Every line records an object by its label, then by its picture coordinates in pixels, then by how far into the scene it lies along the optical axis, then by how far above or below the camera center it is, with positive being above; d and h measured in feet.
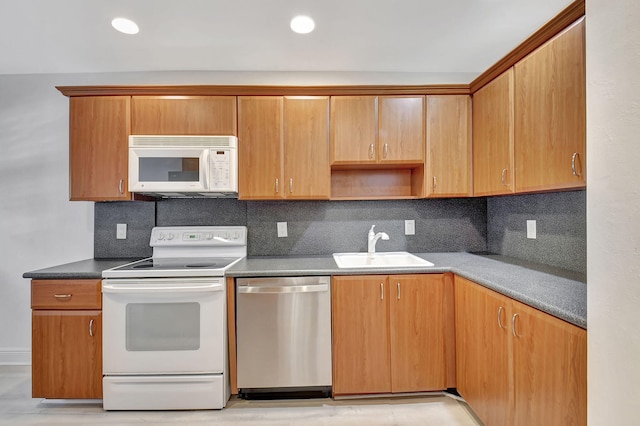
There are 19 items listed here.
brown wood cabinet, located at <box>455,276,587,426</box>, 3.52 -2.10
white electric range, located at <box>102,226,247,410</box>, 6.34 -2.54
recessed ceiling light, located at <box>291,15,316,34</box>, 6.60 +4.11
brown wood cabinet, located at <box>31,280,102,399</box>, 6.37 -2.43
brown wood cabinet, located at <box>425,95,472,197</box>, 7.65 +1.81
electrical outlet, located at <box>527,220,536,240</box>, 6.81 -0.36
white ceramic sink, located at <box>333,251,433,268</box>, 7.61 -1.16
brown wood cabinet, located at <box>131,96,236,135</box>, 7.43 +2.37
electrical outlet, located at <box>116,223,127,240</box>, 8.42 -0.47
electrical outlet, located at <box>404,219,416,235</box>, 8.65 -0.38
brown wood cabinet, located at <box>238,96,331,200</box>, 7.57 +1.63
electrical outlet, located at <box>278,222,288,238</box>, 8.53 -0.44
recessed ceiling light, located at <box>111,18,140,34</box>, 6.61 +4.09
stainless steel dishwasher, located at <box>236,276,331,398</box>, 6.51 -2.49
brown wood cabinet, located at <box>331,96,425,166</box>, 7.61 +2.06
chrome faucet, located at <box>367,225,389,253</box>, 7.99 -0.69
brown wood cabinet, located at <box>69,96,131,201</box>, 7.39 +1.61
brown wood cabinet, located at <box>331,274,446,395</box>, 6.56 -2.41
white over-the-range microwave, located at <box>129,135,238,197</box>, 7.20 +1.16
